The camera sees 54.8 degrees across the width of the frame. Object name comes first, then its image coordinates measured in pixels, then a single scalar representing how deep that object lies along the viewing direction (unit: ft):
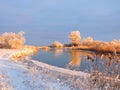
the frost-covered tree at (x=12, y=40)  66.04
